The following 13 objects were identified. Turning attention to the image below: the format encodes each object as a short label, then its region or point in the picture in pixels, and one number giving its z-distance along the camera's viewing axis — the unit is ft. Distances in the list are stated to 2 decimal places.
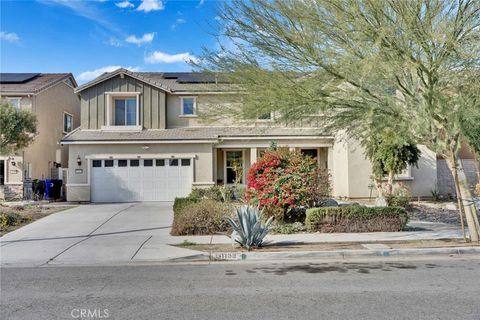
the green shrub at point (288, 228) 37.58
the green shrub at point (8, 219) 40.93
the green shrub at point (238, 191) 60.22
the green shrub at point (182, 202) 41.95
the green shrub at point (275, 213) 40.22
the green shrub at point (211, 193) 59.47
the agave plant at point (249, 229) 31.01
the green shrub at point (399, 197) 50.92
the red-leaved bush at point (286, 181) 40.09
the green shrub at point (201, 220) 37.24
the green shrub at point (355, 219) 37.47
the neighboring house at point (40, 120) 68.59
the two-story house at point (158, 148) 65.41
